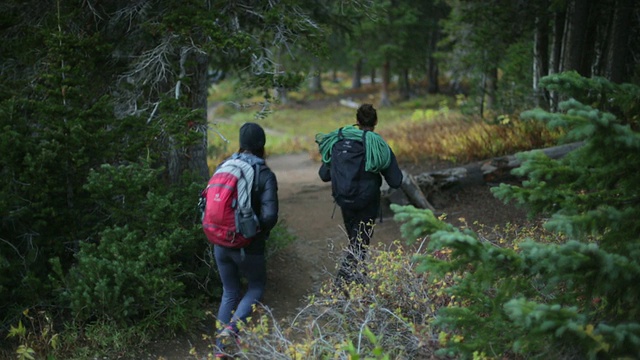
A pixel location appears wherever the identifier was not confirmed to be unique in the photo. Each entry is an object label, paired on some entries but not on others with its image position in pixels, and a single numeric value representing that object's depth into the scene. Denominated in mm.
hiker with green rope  5801
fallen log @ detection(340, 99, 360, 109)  34762
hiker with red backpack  4793
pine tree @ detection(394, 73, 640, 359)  3197
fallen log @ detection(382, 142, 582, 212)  9164
